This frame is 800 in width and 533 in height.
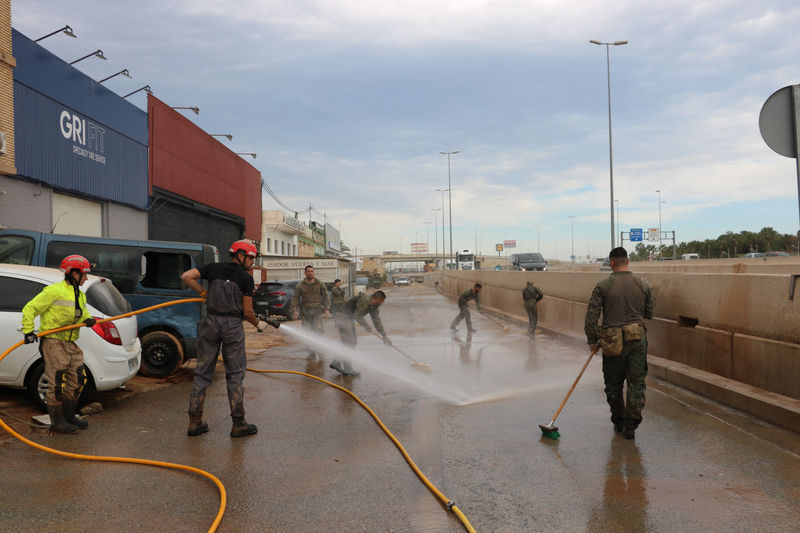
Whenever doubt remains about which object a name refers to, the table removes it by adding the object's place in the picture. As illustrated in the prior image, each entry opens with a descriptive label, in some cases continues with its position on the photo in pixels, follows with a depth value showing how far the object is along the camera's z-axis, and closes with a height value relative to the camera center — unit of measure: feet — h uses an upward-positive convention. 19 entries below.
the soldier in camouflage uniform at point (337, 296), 34.68 -1.91
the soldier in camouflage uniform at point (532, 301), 45.70 -3.14
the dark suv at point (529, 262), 141.38 +0.13
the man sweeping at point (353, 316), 28.81 -2.71
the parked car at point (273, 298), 59.26 -3.32
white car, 19.25 -2.53
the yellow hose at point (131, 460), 11.99 -4.88
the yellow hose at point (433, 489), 10.88 -4.98
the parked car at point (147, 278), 26.04 -0.46
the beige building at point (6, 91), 42.09 +13.61
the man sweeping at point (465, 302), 49.62 -3.46
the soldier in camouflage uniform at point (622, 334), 17.17 -2.25
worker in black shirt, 17.47 -2.13
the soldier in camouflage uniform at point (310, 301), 34.30 -2.12
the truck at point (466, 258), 214.90 +2.04
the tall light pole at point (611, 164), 97.71 +16.75
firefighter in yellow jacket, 17.21 -2.21
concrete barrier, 19.49 -3.30
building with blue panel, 45.50 +10.97
